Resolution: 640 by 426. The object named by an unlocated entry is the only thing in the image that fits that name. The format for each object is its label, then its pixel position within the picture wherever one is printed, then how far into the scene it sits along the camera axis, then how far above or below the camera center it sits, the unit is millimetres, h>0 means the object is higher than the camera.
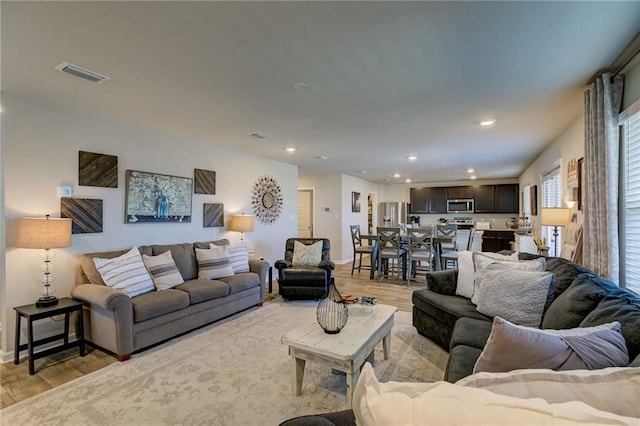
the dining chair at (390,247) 5820 -669
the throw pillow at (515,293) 2209 -612
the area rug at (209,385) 2004 -1343
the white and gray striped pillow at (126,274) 2996 -635
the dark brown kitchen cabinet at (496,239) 8516 -727
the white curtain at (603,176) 2268 +305
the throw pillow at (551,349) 1083 -497
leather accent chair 4520 -1036
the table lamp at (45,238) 2643 -240
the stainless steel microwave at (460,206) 9344 +243
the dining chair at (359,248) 6383 -739
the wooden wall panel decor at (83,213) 3115 -22
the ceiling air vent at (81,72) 2209 +1054
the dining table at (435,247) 5809 -658
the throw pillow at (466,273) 2998 -597
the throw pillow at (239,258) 4227 -653
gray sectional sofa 1452 -650
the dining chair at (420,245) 5574 -596
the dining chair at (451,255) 5648 -781
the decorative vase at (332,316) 2270 -780
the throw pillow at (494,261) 2508 -433
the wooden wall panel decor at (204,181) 4496 +468
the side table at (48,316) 2525 -1042
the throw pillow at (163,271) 3352 -671
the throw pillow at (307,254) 4895 -680
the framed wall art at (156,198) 3688 +184
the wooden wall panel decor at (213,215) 4654 -48
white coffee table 1986 -904
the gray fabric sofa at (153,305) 2729 -964
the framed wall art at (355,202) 8578 +320
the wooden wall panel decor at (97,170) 3248 +461
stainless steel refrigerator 10102 +9
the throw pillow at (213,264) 3912 -680
